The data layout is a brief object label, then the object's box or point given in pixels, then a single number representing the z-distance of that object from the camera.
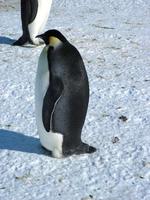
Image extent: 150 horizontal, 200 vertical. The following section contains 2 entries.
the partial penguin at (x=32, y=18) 7.70
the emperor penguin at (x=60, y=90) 4.25
